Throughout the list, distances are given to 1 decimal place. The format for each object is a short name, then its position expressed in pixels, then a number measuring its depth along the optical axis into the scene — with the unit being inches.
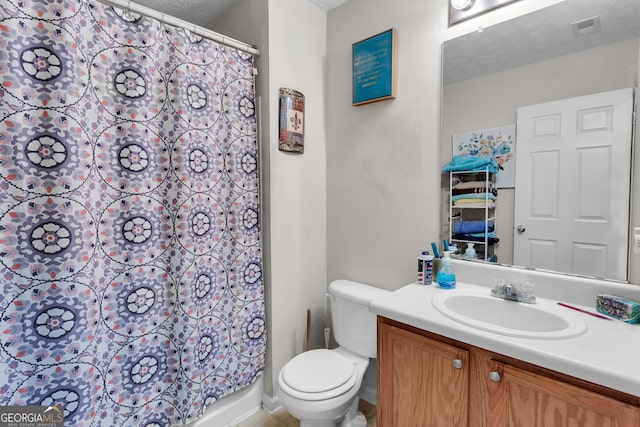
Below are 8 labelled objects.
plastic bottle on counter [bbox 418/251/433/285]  58.9
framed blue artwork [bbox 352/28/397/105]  66.2
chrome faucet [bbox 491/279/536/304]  48.9
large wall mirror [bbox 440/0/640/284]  44.4
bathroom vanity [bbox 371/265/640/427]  31.7
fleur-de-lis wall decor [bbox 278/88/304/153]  69.6
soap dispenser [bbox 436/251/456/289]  56.3
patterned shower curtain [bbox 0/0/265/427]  42.4
